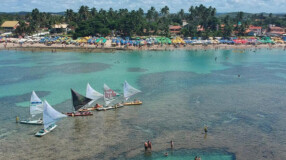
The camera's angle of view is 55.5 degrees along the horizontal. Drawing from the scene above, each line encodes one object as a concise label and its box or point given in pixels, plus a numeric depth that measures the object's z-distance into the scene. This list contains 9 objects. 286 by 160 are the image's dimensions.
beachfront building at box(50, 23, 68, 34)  156.38
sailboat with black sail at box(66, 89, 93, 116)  43.03
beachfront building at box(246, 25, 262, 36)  163.25
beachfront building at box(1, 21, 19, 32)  163.38
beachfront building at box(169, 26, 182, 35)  160.93
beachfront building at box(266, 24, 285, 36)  167.25
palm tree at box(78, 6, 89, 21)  158.00
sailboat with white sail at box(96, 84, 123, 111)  46.84
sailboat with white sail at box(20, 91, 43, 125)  40.97
